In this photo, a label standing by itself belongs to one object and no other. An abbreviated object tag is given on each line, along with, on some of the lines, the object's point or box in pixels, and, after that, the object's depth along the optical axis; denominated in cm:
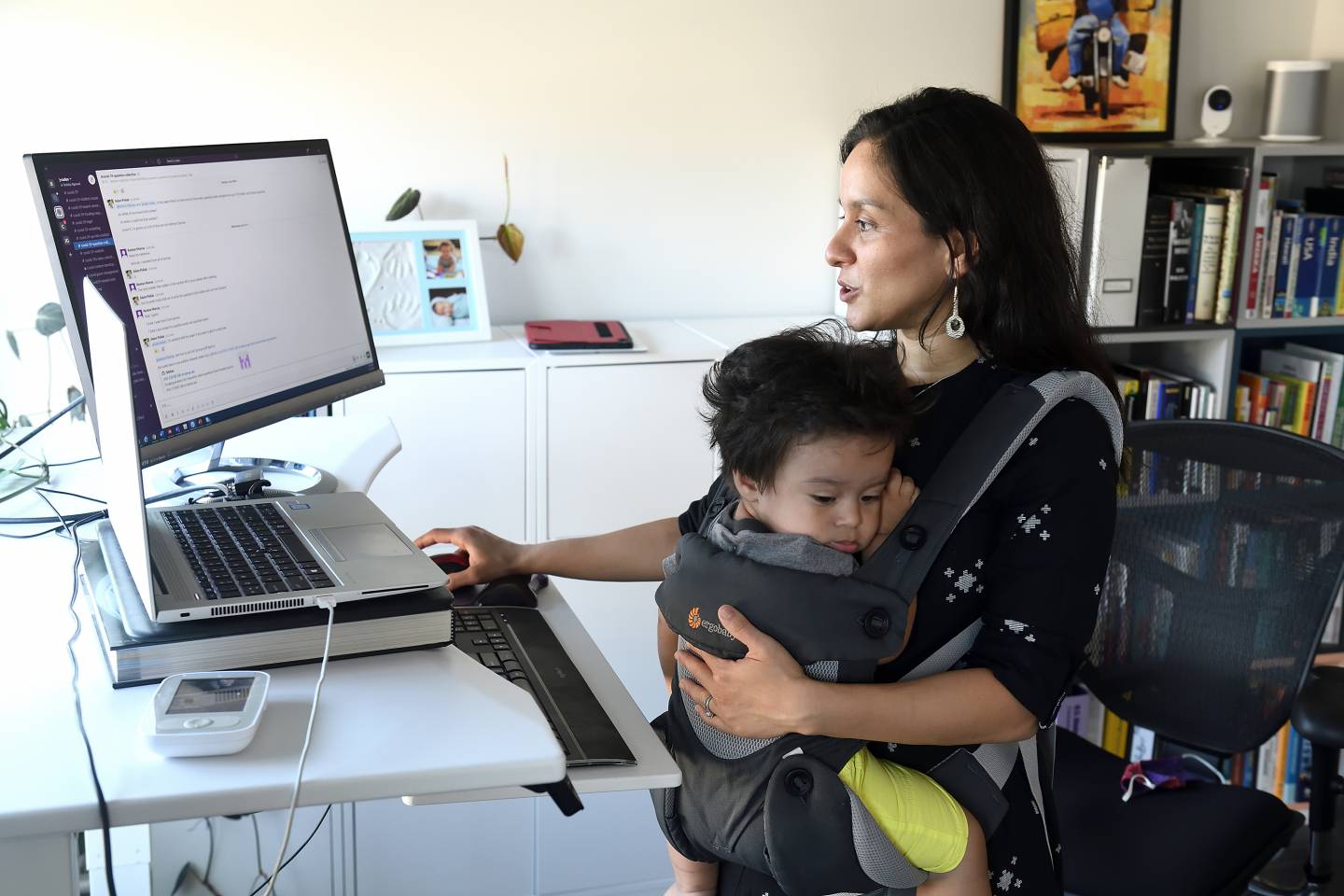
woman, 125
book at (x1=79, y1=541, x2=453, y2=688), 112
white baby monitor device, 99
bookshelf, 266
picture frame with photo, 250
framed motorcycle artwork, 289
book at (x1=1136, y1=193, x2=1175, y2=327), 273
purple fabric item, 177
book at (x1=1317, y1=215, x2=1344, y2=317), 281
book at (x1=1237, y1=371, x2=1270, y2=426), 293
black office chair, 169
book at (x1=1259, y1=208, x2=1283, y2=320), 278
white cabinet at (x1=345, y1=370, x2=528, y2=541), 238
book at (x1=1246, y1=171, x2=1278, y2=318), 275
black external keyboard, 112
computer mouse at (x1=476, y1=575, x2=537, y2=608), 147
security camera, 291
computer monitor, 146
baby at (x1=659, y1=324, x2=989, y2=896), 125
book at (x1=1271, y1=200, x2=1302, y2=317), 279
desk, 94
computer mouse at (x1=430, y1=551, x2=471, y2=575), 152
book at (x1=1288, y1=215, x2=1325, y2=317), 280
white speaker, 289
